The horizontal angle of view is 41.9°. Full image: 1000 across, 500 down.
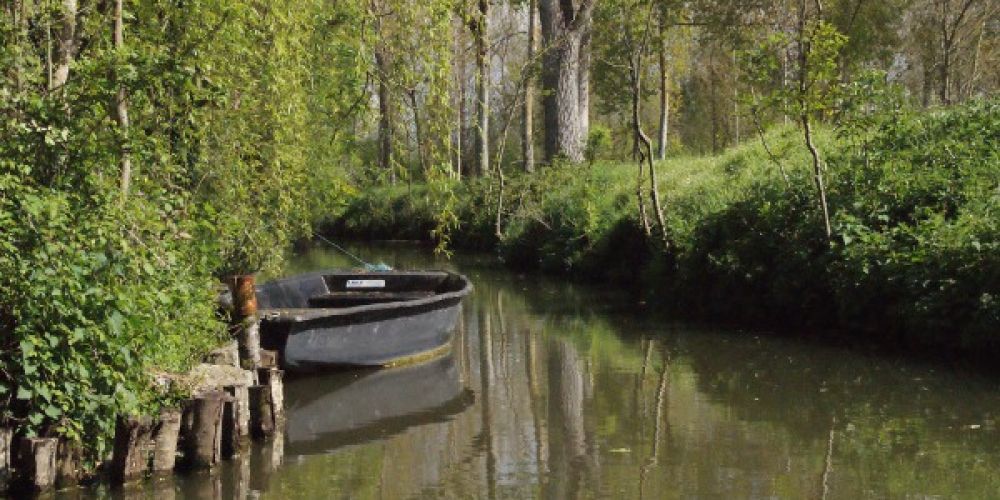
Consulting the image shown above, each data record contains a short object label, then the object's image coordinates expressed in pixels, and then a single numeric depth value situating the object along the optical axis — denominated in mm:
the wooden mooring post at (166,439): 9453
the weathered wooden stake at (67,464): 8969
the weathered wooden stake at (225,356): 11359
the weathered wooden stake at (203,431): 9820
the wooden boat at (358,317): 13773
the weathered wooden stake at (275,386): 11438
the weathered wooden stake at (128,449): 9172
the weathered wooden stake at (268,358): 12773
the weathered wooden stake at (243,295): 12227
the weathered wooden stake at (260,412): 11094
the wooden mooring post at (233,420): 10320
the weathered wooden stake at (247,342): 12180
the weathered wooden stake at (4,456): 8586
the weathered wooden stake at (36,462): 8648
